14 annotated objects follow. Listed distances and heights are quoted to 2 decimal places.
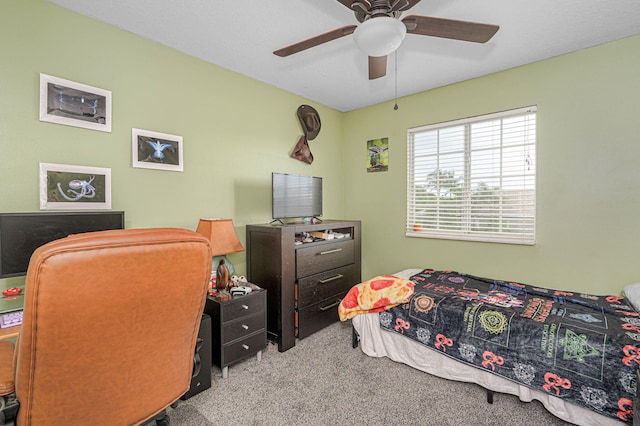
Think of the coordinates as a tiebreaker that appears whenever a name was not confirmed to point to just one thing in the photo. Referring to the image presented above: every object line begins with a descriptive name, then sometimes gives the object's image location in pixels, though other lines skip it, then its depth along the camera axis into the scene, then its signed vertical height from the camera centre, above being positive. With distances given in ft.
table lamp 7.59 -0.83
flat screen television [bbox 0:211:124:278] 5.31 -0.41
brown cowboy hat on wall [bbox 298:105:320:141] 11.78 +3.72
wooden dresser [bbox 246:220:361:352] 8.74 -2.08
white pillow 6.84 -2.04
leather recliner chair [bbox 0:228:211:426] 2.61 -1.18
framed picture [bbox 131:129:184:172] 7.55 +1.64
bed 5.25 -2.75
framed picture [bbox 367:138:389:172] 12.54 +2.46
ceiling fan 4.88 +3.44
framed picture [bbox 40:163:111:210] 6.26 +0.53
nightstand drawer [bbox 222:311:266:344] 7.32 -3.05
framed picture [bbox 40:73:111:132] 6.27 +2.43
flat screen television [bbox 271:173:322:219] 9.65 +0.53
